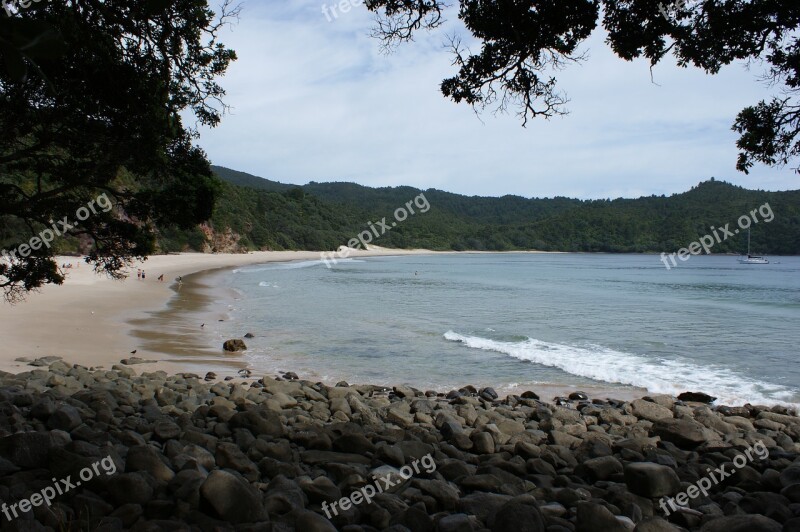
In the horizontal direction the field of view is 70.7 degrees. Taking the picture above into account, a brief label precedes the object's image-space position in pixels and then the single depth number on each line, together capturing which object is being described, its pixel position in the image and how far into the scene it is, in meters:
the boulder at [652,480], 4.60
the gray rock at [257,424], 5.61
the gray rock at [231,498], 3.48
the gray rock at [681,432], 6.35
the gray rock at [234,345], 14.05
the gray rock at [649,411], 8.38
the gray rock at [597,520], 3.60
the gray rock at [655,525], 3.56
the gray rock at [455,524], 3.50
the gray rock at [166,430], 5.25
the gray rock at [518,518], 3.54
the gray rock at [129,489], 3.62
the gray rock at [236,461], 4.48
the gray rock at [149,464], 4.04
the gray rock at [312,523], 3.34
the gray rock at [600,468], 5.13
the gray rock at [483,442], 5.79
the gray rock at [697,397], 10.43
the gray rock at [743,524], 3.51
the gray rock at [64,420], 5.05
